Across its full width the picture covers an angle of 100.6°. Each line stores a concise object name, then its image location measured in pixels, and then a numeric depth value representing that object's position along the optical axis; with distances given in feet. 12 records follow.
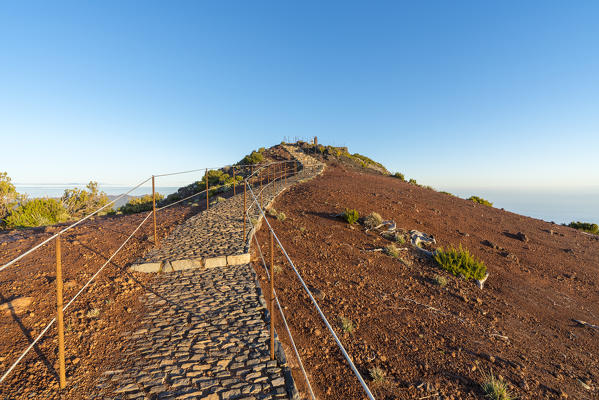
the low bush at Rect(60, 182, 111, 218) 45.50
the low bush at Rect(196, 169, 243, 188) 61.31
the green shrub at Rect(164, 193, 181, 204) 57.33
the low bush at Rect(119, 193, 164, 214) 46.42
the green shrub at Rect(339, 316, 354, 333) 13.84
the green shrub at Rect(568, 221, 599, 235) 50.48
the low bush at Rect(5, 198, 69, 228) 33.71
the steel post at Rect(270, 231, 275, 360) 10.55
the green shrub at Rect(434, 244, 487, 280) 22.54
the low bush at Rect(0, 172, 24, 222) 39.01
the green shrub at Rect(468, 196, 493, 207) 61.21
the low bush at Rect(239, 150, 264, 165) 83.87
